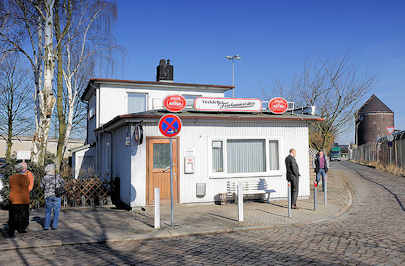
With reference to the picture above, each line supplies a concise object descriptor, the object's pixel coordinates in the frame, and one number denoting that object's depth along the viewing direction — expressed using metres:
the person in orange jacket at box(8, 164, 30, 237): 8.49
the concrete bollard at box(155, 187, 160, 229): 9.34
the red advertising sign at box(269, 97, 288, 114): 14.38
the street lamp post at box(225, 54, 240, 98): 29.54
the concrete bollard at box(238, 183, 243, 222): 10.05
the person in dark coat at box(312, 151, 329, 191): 14.47
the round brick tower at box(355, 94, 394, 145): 67.31
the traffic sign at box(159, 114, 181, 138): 9.55
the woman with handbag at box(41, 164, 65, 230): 9.10
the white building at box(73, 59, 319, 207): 12.55
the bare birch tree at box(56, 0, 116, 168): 17.20
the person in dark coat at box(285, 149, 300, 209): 12.07
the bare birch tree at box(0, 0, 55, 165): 13.70
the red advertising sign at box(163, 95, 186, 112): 12.76
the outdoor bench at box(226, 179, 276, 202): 13.33
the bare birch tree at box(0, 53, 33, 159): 30.41
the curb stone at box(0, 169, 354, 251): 7.73
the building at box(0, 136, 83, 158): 45.56
